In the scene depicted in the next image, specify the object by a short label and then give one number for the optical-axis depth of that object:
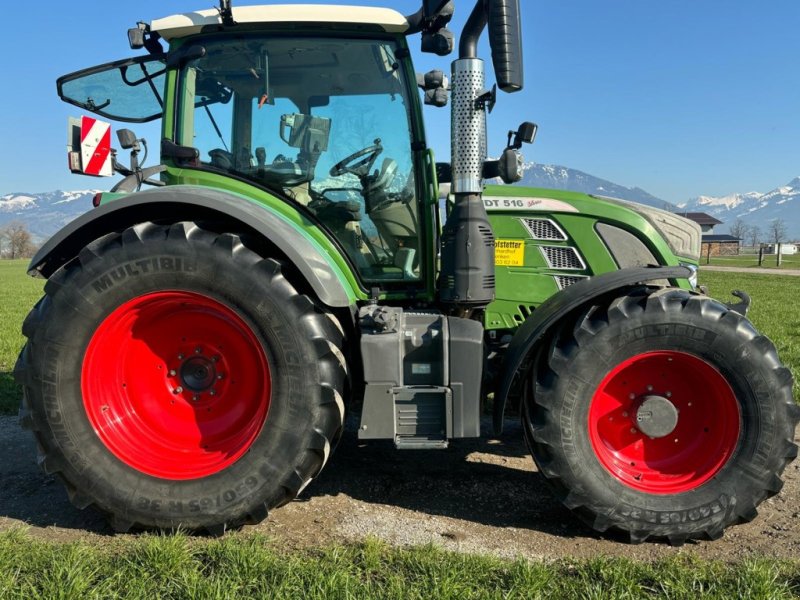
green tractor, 2.93
